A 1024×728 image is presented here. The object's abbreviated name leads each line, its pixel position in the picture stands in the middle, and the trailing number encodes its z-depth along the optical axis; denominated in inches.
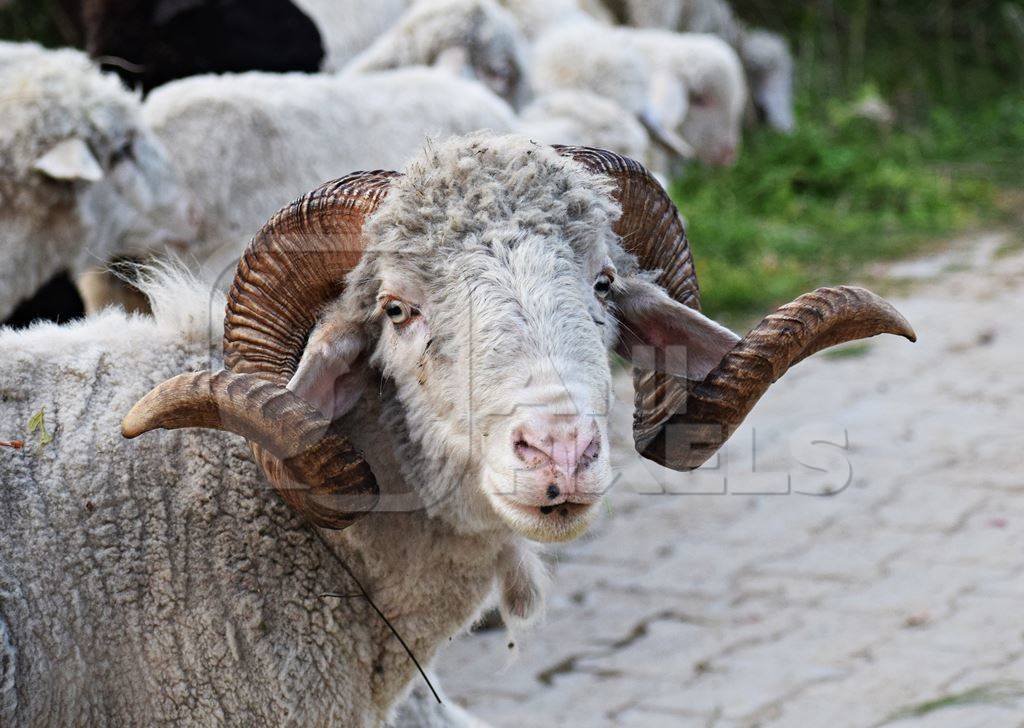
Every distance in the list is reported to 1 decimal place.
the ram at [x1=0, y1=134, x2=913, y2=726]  220.2
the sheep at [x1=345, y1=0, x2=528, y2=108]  613.3
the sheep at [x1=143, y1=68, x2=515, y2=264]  477.7
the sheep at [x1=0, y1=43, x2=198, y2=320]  423.8
